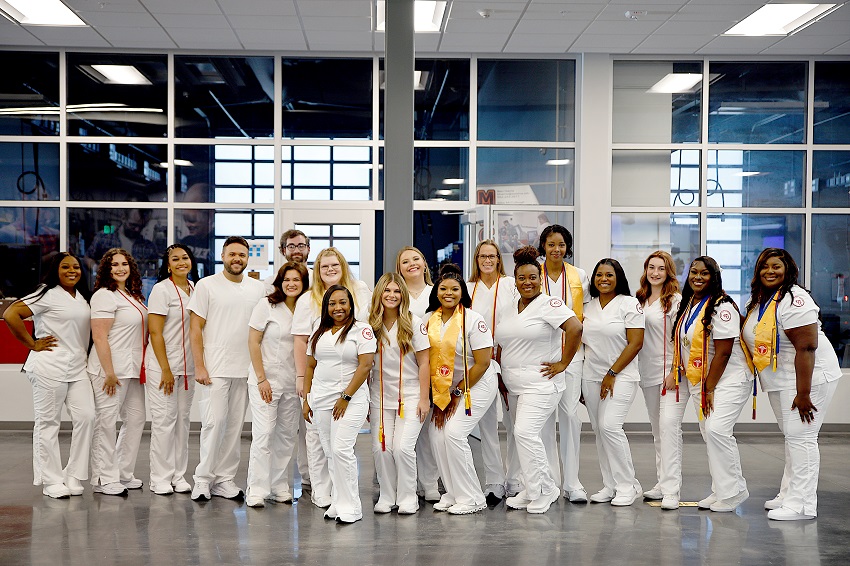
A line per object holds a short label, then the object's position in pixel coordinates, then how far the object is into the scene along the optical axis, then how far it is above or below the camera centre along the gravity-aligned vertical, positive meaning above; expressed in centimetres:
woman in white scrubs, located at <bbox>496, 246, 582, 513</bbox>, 548 -61
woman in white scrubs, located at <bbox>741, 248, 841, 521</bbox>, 536 -62
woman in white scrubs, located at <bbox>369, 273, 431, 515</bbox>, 539 -75
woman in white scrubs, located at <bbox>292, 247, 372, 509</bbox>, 558 -32
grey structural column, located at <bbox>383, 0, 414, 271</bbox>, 630 +106
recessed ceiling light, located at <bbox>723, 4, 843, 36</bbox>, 812 +250
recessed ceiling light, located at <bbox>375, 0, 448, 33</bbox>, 808 +252
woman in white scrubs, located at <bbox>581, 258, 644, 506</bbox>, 566 -67
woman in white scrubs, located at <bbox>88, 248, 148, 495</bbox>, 593 -67
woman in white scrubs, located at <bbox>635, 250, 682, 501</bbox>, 582 -36
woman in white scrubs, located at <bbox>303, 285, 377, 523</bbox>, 524 -73
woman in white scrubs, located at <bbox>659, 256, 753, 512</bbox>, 546 -72
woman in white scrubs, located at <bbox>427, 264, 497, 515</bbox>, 545 -73
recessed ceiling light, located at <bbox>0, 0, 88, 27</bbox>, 809 +250
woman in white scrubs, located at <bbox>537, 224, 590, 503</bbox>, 576 -26
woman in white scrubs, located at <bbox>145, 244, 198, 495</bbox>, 589 -71
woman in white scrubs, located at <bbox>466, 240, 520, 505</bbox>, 583 -25
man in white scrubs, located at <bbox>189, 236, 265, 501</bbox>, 575 -61
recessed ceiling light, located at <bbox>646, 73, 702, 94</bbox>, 996 +222
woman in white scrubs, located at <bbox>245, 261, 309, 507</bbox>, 564 -80
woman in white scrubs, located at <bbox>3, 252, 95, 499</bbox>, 588 -73
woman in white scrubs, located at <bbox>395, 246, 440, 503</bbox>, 573 -20
